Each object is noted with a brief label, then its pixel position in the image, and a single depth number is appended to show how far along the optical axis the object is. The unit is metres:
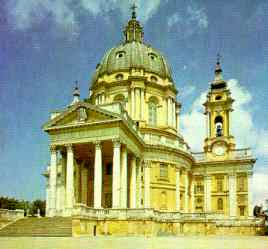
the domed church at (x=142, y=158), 40.81
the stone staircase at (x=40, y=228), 33.55
